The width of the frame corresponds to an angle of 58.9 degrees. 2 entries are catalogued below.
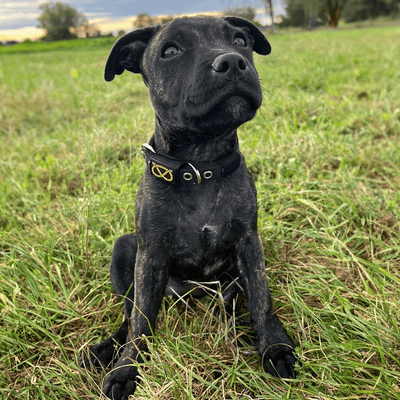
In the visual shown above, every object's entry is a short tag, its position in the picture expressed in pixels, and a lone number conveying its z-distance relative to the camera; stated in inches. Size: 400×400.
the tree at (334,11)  2153.1
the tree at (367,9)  2116.5
